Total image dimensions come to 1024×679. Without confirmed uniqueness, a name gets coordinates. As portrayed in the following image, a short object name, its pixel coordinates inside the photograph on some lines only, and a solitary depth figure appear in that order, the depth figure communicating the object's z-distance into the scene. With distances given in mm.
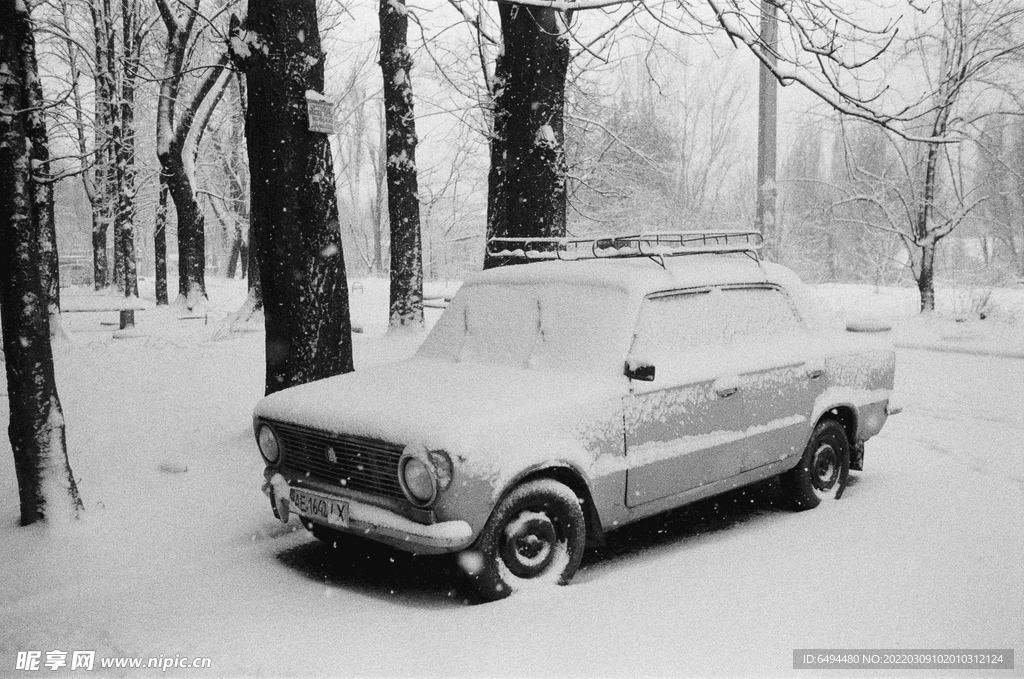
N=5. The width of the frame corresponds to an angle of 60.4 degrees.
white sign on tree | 6824
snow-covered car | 4312
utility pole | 11281
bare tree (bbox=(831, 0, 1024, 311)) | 19359
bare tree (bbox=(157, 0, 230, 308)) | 17078
